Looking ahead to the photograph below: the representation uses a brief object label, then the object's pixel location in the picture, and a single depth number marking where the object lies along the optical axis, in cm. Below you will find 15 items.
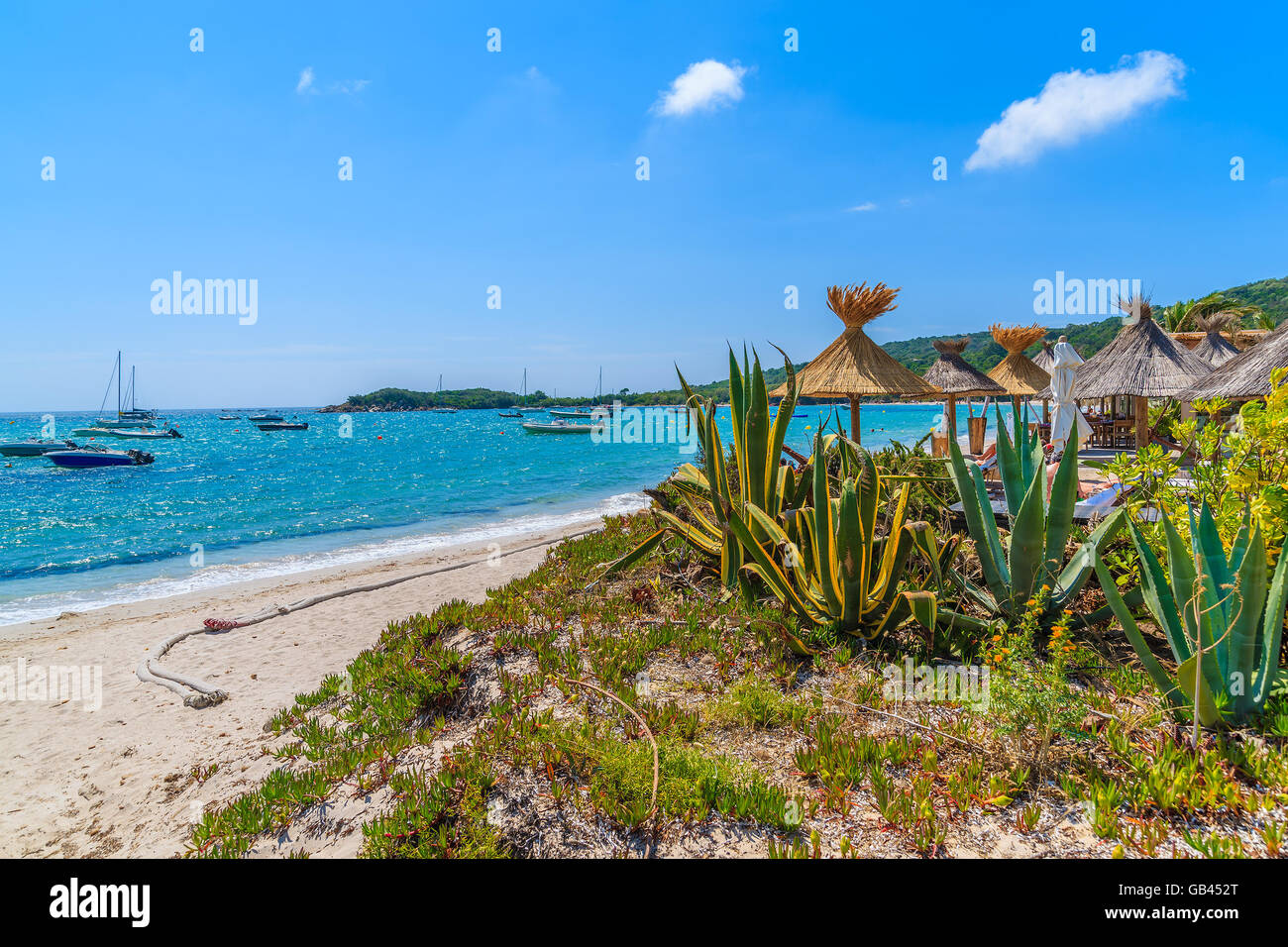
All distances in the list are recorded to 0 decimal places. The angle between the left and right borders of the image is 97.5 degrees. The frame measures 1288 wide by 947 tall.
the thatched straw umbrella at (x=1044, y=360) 1847
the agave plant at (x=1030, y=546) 329
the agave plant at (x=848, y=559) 337
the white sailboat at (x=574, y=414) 8027
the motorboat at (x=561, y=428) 6712
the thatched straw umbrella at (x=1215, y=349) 1553
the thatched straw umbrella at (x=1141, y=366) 1229
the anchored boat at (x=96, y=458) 3406
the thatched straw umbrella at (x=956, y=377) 1333
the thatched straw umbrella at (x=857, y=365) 858
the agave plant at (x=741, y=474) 436
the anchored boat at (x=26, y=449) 4034
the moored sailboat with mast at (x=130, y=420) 7216
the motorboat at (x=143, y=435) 5503
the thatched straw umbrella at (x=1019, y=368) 1622
